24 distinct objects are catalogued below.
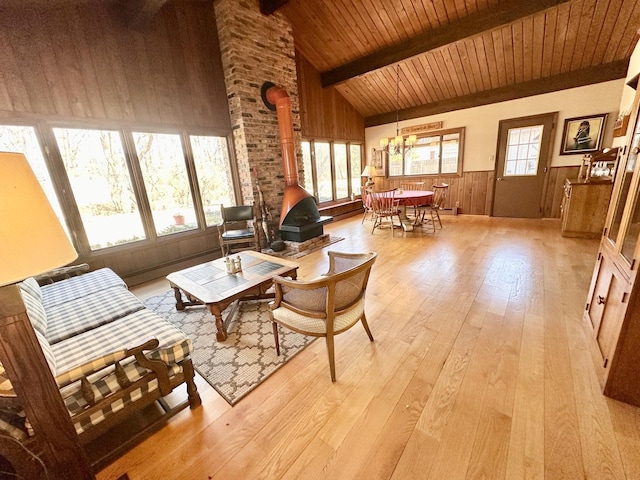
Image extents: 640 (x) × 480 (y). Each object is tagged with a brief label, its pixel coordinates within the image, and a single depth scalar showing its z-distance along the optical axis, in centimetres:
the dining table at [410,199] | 451
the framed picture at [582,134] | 464
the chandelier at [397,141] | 454
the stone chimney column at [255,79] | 388
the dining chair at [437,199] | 472
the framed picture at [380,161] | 720
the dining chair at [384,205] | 464
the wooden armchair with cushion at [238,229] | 385
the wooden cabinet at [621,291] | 129
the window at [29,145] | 257
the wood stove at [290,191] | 419
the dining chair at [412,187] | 586
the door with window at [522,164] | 516
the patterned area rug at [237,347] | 169
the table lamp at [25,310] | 62
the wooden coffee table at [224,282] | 204
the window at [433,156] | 611
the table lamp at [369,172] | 578
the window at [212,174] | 405
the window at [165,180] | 353
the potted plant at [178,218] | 388
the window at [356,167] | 728
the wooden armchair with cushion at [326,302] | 149
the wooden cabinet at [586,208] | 370
